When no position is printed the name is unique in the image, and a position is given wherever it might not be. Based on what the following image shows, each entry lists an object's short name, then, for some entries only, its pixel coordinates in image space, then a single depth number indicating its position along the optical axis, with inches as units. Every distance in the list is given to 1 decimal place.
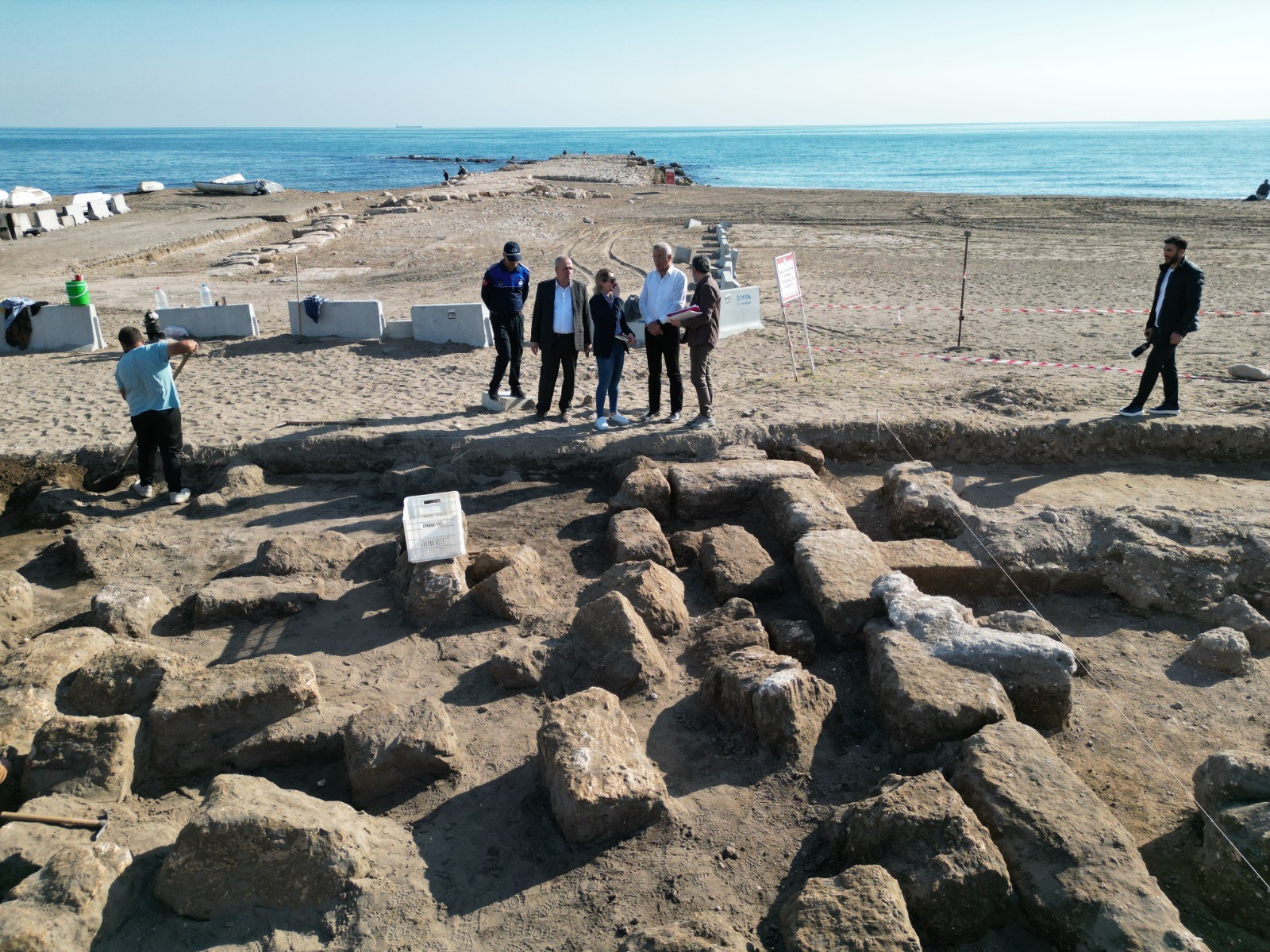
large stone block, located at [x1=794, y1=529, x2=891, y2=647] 231.5
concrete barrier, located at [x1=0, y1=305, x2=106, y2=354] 490.0
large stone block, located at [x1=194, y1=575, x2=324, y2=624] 242.1
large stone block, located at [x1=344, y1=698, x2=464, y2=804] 180.7
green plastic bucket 506.3
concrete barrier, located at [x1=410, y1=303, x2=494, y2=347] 485.1
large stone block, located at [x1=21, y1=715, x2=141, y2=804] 175.5
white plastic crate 253.3
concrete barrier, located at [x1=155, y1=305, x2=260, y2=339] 508.7
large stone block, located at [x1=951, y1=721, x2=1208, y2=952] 139.4
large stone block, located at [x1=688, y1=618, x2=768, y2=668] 229.3
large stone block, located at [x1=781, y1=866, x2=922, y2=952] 134.0
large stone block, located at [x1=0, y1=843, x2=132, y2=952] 136.6
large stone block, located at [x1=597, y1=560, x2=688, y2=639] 239.1
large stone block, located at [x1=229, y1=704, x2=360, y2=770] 190.4
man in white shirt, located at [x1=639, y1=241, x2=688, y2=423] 345.1
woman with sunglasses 343.6
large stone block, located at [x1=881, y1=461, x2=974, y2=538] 286.5
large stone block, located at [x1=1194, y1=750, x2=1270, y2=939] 151.4
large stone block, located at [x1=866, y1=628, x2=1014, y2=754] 187.8
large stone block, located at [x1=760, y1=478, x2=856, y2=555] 277.1
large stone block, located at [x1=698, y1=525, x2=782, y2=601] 257.1
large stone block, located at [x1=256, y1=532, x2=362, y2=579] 262.8
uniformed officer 369.4
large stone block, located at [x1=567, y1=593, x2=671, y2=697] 217.2
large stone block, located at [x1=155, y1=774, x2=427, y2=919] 151.7
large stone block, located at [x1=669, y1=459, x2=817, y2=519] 304.0
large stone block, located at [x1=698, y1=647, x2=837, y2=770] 191.6
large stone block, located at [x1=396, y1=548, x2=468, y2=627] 244.1
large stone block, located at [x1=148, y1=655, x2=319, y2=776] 190.2
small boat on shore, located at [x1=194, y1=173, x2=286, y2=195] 1482.5
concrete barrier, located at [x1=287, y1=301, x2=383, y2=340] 499.5
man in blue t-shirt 301.7
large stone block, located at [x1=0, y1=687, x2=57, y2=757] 186.1
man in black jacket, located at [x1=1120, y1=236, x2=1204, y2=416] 330.6
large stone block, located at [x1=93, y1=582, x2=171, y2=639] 233.6
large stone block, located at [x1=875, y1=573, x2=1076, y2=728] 201.6
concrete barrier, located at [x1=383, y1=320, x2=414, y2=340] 500.7
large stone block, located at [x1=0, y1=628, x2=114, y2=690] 201.8
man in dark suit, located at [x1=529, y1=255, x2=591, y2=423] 349.9
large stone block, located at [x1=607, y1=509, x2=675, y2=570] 267.1
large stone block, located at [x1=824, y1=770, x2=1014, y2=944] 146.6
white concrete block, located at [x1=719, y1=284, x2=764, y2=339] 519.2
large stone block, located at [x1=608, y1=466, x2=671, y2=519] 299.3
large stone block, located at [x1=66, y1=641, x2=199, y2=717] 201.8
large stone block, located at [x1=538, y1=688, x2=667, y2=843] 165.5
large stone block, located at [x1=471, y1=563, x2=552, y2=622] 245.8
